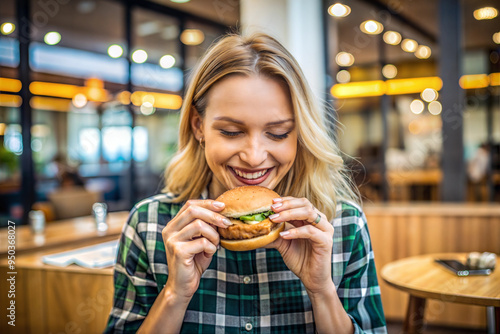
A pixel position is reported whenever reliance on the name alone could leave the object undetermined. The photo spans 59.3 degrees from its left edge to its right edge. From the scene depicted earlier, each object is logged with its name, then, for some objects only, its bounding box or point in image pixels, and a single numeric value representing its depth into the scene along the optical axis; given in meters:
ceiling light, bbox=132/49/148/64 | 6.28
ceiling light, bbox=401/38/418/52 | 8.40
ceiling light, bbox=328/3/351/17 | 5.66
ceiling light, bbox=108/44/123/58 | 6.41
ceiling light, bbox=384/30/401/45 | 7.28
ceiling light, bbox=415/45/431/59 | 9.11
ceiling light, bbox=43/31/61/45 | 6.21
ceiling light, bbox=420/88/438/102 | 10.01
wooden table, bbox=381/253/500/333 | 2.17
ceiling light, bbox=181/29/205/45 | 6.77
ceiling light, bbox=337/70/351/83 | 11.15
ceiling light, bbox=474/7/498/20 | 6.04
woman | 1.21
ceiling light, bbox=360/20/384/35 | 6.43
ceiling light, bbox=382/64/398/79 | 10.82
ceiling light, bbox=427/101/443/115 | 9.52
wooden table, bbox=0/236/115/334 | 2.36
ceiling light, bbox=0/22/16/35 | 4.56
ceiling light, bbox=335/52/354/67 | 10.01
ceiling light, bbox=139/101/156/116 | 6.50
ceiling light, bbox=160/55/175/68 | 7.18
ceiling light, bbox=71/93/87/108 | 8.80
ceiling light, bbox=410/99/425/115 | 10.27
